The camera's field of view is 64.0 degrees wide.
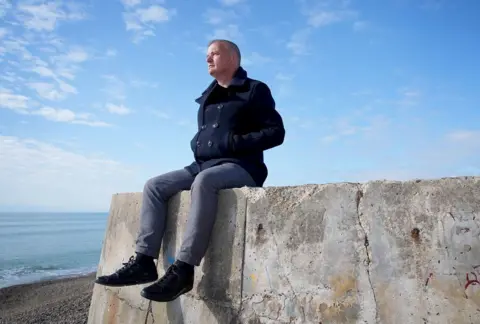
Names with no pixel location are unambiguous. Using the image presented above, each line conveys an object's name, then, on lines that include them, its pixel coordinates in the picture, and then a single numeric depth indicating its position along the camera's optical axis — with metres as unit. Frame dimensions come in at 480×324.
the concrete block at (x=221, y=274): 2.38
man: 2.45
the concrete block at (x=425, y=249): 1.70
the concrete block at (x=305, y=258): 1.97
